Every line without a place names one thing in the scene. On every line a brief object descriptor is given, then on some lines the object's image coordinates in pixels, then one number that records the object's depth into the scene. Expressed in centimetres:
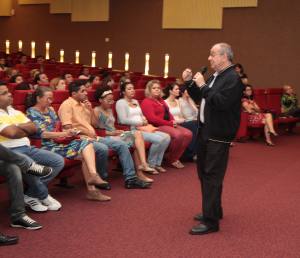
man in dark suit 348
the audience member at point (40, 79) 722
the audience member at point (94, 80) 779
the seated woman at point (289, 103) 941
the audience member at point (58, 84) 634
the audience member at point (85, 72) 1073
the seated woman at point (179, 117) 625
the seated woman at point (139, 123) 548
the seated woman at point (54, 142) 432
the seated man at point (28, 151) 375
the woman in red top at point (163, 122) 582
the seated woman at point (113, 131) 511
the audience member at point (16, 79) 698
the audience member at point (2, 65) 969
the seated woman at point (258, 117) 804
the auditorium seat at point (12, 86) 596
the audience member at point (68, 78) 828
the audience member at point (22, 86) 580
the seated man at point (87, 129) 474
